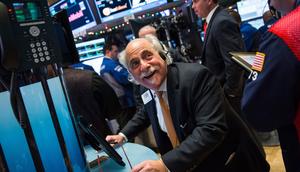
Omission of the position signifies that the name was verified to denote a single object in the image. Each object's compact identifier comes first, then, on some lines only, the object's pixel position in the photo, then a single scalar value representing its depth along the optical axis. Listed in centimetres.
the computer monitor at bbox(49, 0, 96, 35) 414
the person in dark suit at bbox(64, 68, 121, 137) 254
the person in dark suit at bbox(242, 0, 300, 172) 103
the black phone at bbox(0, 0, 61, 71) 88
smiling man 144
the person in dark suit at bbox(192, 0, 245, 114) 262
